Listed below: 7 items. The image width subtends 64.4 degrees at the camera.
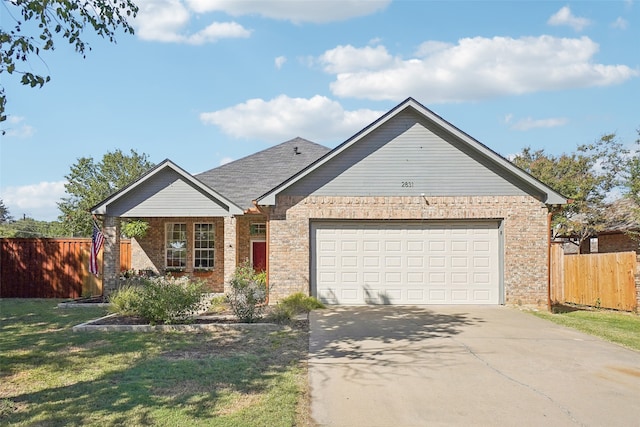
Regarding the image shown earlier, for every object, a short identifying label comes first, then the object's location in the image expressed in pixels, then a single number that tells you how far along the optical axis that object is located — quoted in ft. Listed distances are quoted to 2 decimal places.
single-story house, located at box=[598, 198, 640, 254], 66.83
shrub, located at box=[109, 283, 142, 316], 37.83
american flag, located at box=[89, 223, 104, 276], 53.57
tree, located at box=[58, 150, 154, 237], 148.66
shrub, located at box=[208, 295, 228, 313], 45.80
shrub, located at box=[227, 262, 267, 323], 37.52
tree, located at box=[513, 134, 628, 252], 82.33
